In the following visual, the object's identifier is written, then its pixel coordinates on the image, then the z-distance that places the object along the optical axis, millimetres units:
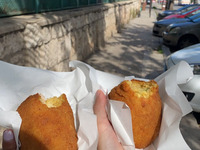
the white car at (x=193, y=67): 3070
